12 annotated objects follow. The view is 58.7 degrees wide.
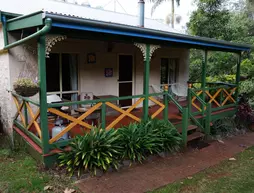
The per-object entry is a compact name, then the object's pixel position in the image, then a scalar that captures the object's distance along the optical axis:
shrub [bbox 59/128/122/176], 4.03
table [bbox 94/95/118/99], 7.46
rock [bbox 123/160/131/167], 4.52
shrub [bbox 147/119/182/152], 5.12
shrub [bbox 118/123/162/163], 4.57
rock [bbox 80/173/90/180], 3.97
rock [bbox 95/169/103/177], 4.08
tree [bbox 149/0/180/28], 17.23
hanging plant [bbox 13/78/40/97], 3.87
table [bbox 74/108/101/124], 5.16
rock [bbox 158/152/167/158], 5.05
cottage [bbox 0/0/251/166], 4.11
